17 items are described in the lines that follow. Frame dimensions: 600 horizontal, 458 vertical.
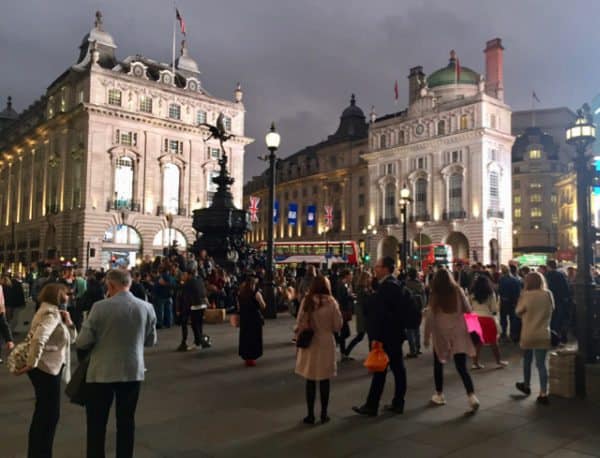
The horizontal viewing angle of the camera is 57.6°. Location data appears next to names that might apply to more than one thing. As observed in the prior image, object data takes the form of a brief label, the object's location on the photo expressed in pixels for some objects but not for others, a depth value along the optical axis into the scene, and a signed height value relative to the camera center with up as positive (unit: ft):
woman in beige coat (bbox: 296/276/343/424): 22.50 -3.50
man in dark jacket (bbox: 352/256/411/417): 23.85 -2.99
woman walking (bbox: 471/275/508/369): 35.60 -3.26
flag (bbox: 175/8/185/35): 184.09 +80.14
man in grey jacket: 16.37 -3.31
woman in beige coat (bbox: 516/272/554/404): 26.35 -3.18
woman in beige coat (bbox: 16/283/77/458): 16.66 -3.36
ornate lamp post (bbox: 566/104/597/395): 29.53 +0.60
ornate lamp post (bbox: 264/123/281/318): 58.44 +1.76
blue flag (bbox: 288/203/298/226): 159.72 +12.87
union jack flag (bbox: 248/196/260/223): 139.60 +13.53
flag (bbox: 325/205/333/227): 197.74 +15.82
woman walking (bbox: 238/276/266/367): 34.47 -4.05
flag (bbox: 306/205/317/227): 197.50 +15.46
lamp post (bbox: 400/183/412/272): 82.33 +9.43
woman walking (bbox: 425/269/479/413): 24.64 -3.11
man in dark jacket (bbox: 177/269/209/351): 39.93 -3.65
